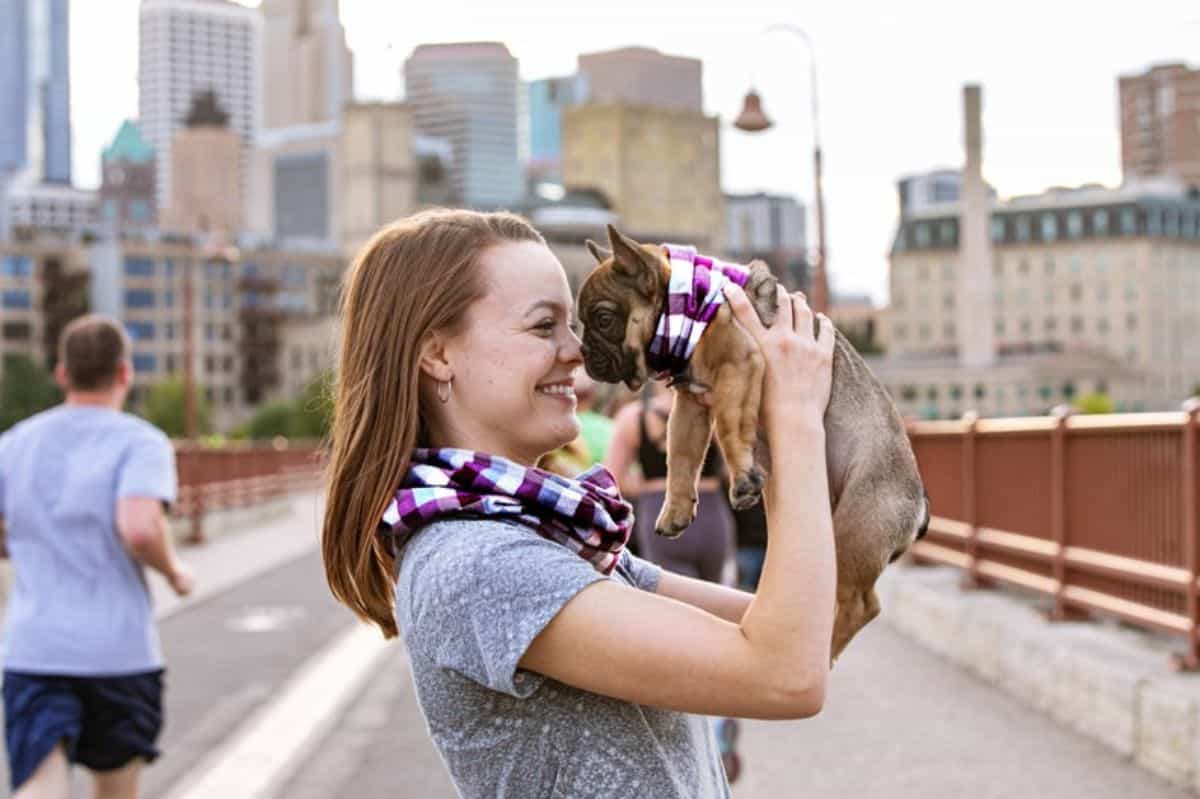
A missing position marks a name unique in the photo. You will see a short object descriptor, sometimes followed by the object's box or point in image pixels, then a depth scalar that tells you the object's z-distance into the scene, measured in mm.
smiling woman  2299
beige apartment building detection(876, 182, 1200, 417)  174750
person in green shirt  9367
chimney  145625
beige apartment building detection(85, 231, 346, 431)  139000
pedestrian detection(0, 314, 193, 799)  6152
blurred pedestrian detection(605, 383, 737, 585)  8844
